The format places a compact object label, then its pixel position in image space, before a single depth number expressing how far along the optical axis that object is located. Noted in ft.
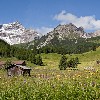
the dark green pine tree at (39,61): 591.54
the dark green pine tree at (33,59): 615.16
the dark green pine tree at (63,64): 405.86
